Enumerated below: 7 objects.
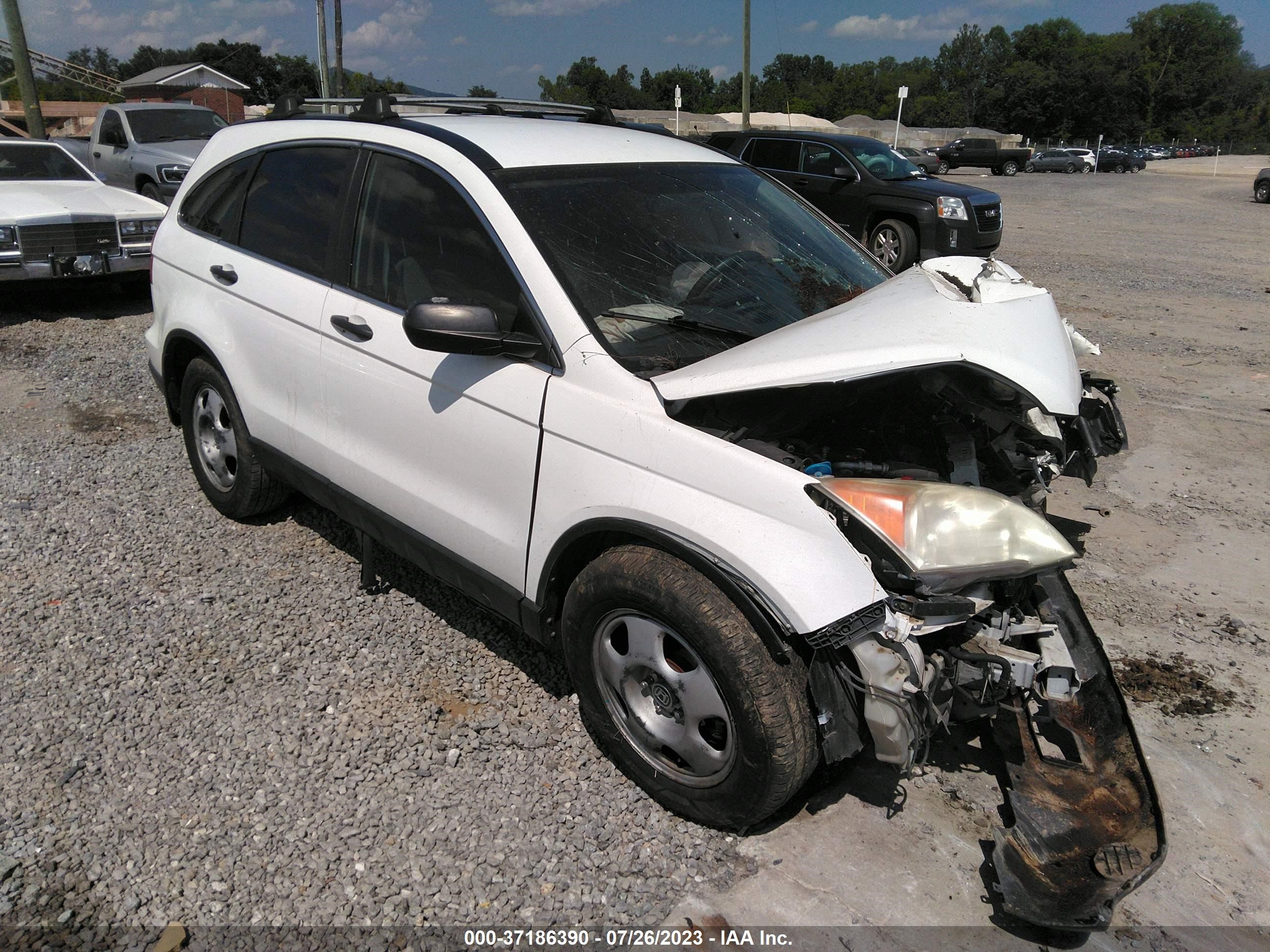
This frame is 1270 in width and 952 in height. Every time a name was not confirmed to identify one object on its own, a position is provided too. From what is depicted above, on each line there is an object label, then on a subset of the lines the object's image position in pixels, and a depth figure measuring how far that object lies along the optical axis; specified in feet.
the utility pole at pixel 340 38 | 87.86
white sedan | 27.20
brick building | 155.53
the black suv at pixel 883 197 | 38.11
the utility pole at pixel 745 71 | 110.52
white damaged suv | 7.97
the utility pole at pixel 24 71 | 52.85
